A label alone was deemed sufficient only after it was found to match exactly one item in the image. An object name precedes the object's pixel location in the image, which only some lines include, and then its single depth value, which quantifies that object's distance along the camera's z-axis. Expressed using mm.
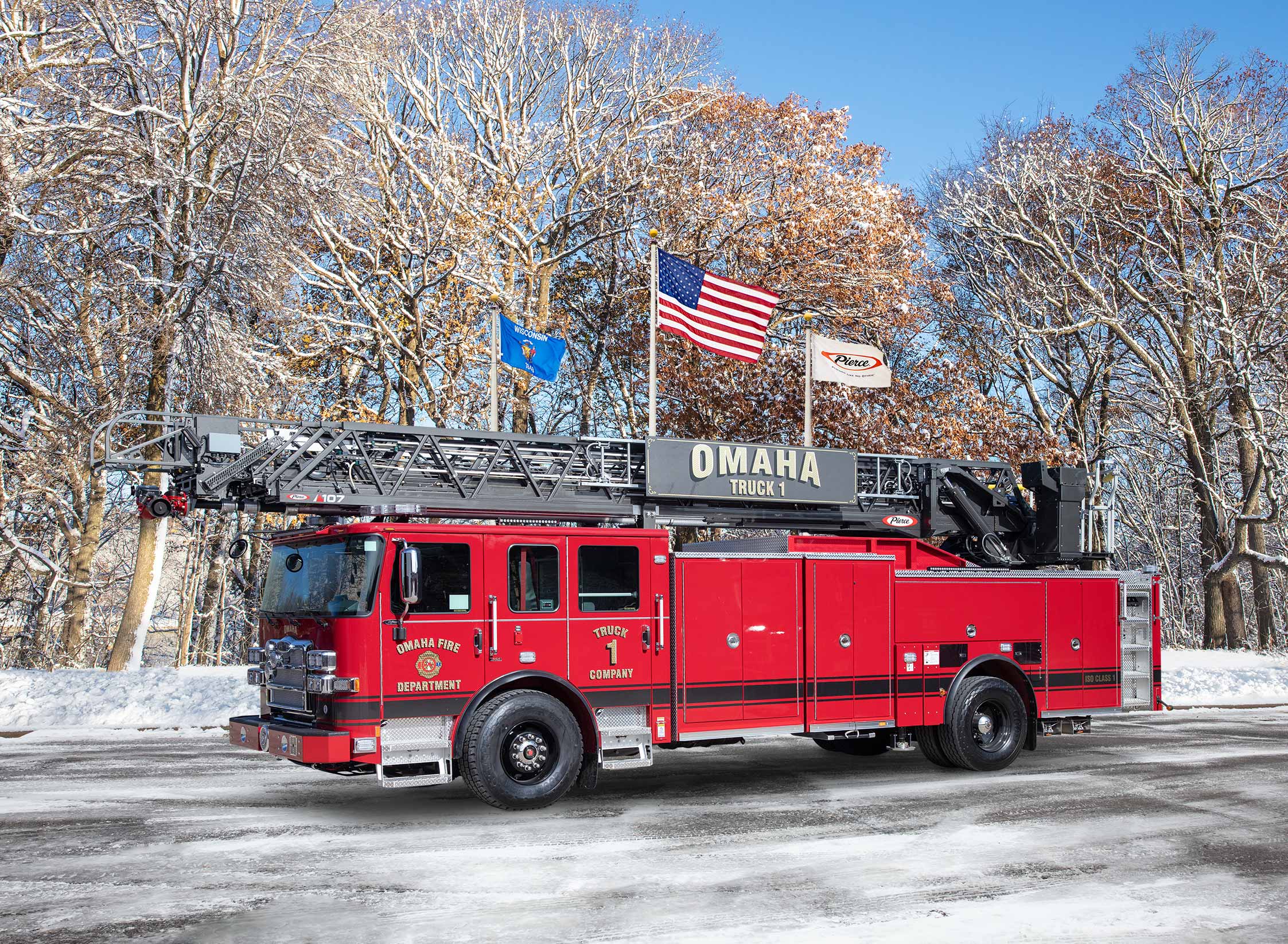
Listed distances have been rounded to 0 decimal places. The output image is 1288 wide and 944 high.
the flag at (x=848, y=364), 17719
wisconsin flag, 18297
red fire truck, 9734
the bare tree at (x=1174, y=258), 28938
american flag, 17875
